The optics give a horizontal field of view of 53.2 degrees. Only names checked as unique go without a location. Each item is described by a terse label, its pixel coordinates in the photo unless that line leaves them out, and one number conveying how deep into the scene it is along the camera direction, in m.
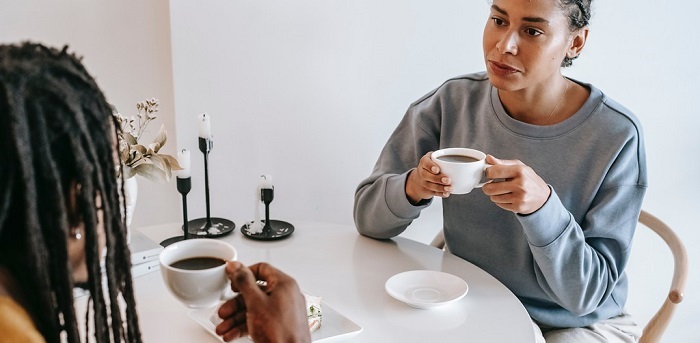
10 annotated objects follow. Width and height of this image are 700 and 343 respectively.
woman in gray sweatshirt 1.36
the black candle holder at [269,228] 1.55
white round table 1.16
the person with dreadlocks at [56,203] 0.66
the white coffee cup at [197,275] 0.89
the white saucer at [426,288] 1.25
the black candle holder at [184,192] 1.53
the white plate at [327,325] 1.12
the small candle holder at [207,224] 1.56
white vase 1.32
